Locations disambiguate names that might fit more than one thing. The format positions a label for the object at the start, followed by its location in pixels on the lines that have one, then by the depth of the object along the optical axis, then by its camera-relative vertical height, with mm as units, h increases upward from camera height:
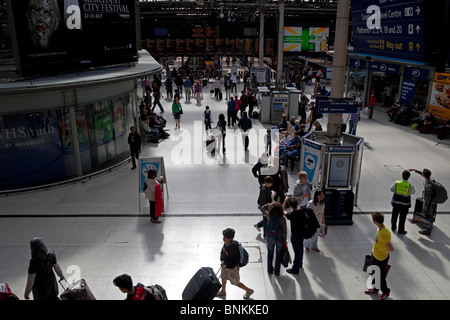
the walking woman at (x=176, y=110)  19344 -3583
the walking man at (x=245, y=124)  16005 -3476
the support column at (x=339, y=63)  10422 -811
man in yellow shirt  6555 -3445
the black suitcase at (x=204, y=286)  5695 -3425
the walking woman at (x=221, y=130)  15430 -3615
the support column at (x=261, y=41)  31641 -737
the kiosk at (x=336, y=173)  9688 -3451
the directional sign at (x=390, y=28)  17625 +160
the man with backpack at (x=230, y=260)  6230 -3435
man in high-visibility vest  8789 -3506
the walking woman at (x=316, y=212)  7949 -3443
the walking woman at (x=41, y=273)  5754 -3338
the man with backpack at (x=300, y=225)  7141 -3283
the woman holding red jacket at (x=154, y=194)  9516 -3641
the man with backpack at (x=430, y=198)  8898 -3540
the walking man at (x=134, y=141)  13531 -3484
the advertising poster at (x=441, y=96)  18828 -2952
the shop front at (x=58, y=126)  11328 -2728
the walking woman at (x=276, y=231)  6797 -3291
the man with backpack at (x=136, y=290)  4777 -2996
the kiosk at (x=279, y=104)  20953 -3567
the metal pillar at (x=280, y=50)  24297 -1073
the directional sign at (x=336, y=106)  10211 -1791
